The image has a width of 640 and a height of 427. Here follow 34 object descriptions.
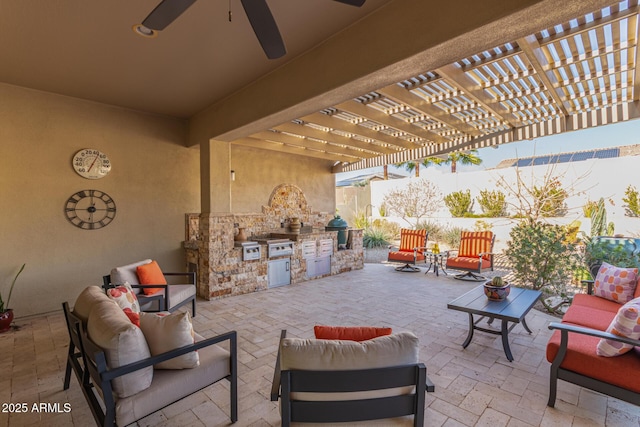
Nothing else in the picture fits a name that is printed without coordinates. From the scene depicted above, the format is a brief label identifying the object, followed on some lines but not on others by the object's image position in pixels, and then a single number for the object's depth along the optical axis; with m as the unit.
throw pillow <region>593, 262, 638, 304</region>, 3.18
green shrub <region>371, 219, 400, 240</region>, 11.25
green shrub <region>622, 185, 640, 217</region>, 7.22
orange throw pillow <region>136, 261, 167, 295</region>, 3.67
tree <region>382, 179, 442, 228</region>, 11.09
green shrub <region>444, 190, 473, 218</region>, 10.50
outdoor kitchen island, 5.12
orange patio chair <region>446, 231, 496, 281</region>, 5.93
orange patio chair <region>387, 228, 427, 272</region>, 6.90
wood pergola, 3.04
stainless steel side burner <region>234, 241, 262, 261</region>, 5.43
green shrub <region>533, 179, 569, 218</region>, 5.82
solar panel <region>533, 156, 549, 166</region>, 12.83
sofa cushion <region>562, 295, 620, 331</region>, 2.63
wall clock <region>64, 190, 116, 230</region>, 4.51
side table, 6.76
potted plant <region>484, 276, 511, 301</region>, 3.27
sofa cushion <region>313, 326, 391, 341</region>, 1.62
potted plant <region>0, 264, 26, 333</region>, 3.69
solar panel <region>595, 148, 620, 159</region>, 12.69
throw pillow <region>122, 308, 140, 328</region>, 1.96
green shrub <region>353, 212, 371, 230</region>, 11.50
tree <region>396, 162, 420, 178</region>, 14.59
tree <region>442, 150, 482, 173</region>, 13.19
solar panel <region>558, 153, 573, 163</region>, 10.68
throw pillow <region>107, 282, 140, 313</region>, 2.38
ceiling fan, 1.79
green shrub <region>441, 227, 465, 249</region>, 9.55
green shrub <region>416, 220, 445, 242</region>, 10.27
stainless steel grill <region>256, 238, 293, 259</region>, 5.79
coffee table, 2.92
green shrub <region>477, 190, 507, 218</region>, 9.63
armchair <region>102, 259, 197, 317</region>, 3.48
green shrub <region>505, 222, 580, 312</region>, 4.30
